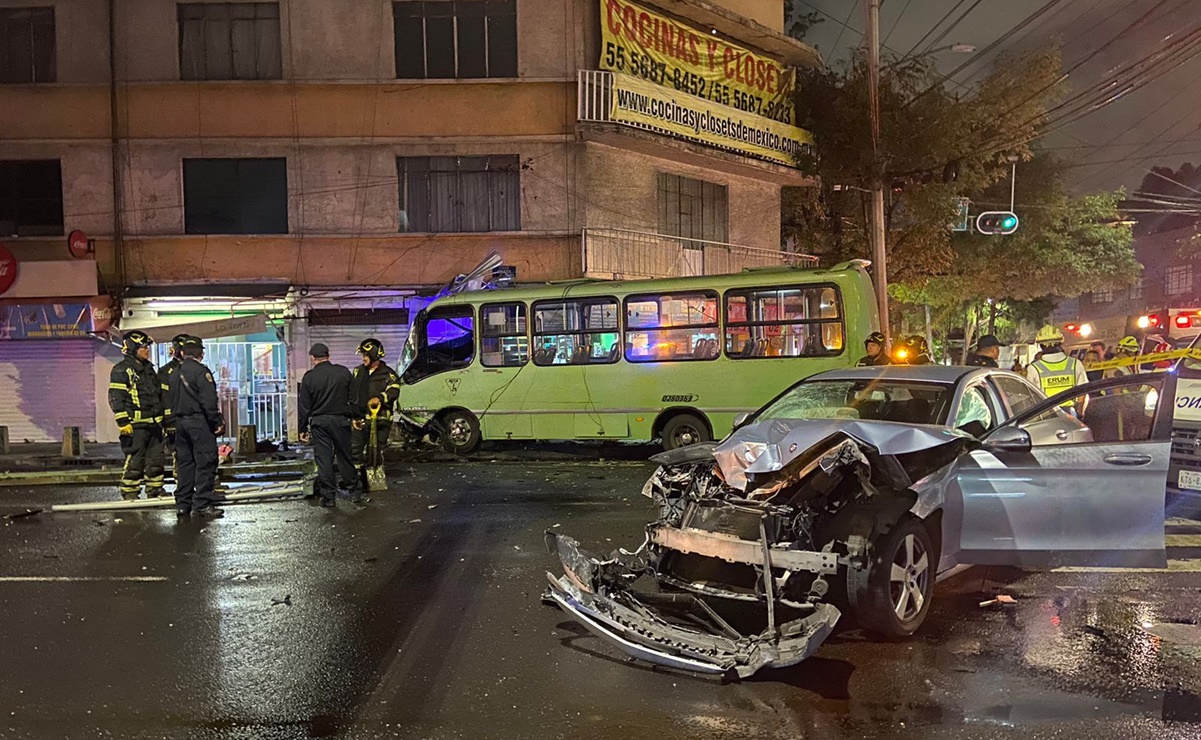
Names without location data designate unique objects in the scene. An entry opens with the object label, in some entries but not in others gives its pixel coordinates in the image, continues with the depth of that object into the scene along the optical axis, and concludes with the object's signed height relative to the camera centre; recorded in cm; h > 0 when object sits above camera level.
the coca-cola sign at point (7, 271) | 1612 +198
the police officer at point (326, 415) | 919 -53
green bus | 1221 +10
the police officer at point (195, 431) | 877 -65
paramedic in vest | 1039 -23
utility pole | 1717 +386
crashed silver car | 459 -101
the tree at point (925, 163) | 1902 +458
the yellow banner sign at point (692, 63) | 1727 +648
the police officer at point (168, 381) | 920 -12
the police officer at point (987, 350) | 932 +0
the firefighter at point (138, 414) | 984 -51
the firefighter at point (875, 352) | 1060 +1
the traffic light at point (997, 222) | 1634 +250
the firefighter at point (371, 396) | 1024 -39
